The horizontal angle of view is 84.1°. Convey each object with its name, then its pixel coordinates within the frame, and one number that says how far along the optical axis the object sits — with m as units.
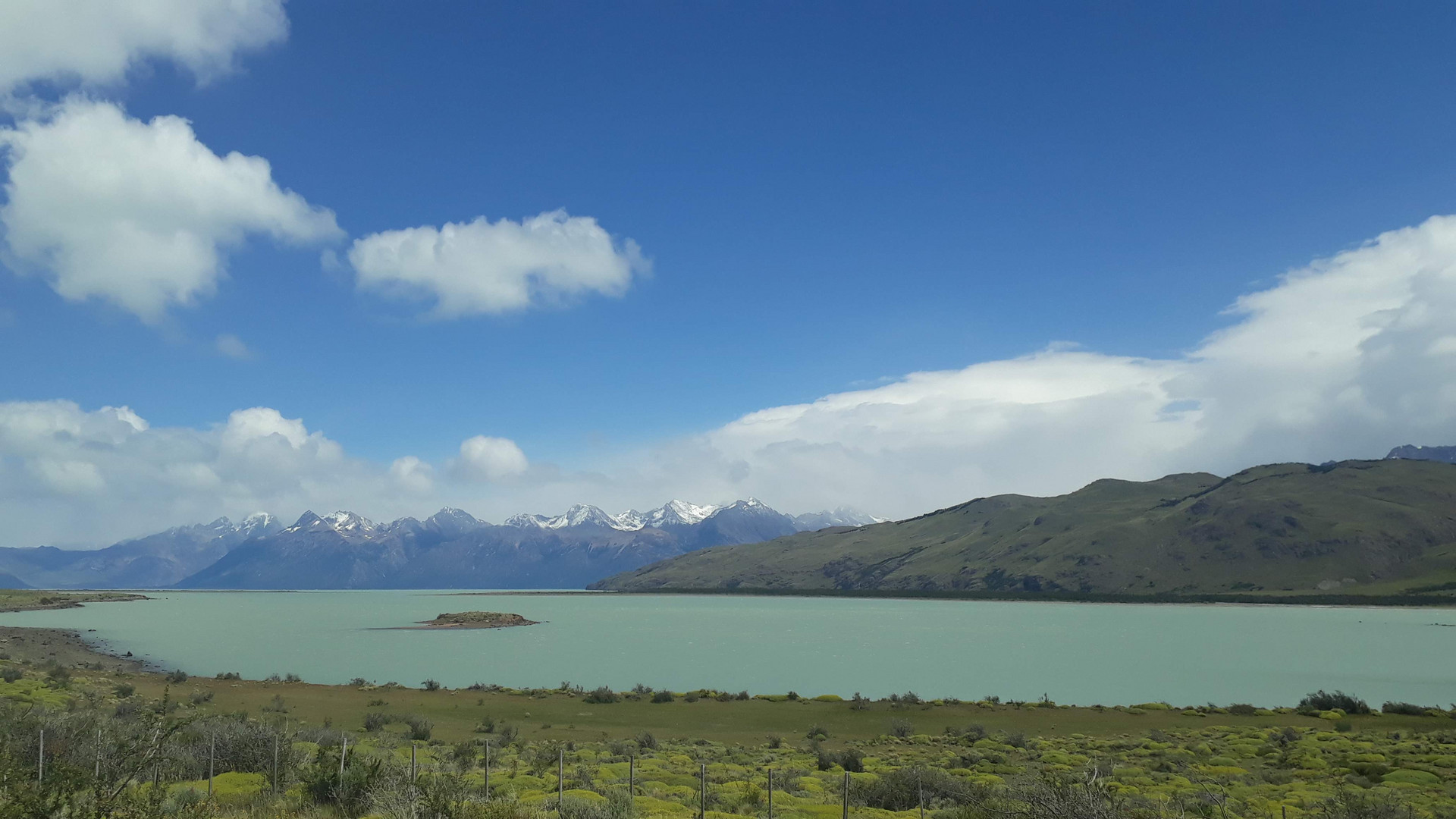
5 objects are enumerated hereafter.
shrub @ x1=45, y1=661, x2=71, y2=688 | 39.83
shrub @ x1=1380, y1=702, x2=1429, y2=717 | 41.00
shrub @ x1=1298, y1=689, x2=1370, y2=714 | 41.53
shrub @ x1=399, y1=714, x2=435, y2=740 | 30.95
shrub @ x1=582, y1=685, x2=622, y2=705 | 44.10
